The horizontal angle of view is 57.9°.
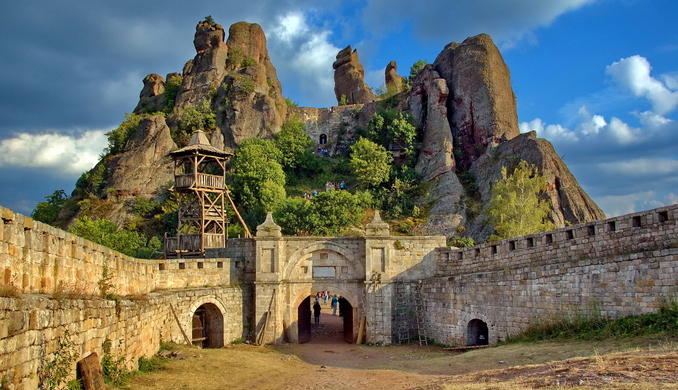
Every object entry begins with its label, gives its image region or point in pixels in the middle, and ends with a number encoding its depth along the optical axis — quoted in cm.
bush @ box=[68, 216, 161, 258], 3725
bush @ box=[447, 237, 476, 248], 3612
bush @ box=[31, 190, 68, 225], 4806
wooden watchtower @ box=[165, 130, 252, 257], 3017
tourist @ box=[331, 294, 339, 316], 3856
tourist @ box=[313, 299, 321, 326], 3182
